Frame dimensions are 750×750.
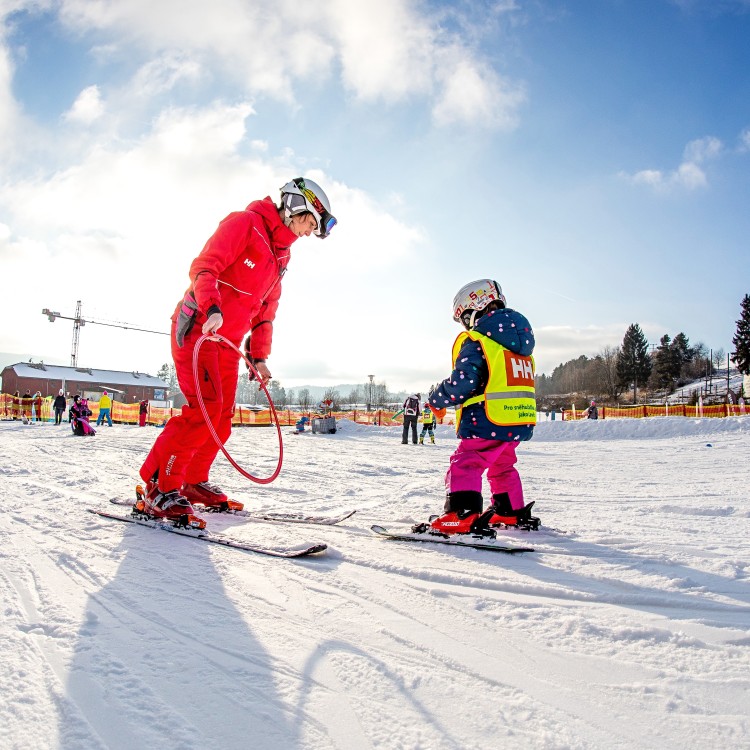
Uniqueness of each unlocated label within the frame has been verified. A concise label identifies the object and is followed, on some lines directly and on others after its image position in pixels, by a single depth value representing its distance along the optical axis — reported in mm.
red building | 69000
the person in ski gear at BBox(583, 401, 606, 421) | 27047
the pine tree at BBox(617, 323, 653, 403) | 78438
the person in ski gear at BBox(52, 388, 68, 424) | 21797
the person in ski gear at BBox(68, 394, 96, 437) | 14617
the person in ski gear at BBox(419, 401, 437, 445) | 17734
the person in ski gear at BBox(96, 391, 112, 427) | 22281
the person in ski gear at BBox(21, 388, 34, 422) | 25312
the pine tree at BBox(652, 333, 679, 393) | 78812
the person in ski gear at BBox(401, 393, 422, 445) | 15906
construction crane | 62769
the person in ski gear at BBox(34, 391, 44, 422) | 26575
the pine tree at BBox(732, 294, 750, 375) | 64000
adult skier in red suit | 3229
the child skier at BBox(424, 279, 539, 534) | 3016
